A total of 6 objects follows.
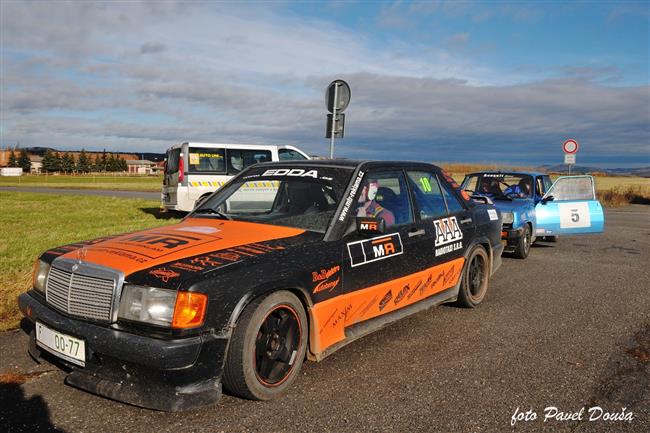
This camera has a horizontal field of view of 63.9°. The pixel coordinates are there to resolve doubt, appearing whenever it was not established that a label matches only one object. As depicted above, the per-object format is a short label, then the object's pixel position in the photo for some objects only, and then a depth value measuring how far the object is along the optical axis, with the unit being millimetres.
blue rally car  9000
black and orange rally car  2898
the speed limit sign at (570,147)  19594
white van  14133
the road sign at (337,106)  9188
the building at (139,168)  186300
